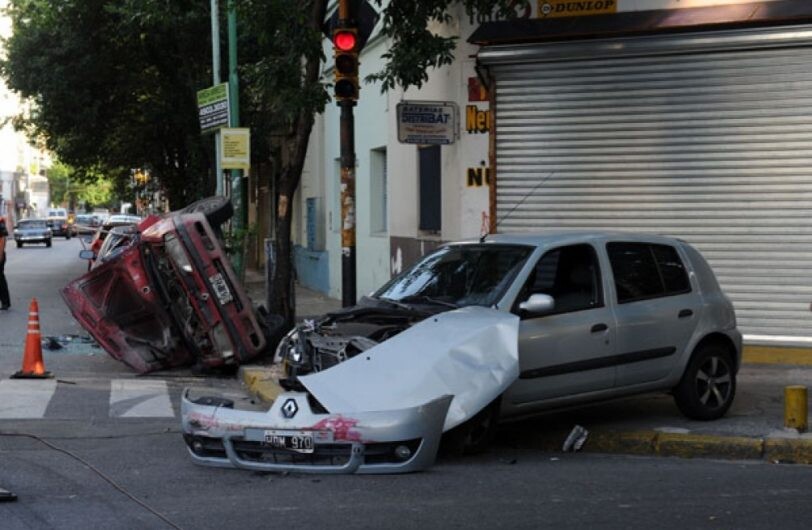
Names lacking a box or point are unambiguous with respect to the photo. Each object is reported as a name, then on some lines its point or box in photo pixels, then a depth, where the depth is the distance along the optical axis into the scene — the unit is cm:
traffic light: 1162
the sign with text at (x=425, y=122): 1364
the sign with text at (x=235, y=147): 1784
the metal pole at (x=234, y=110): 1909
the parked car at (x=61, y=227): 7794
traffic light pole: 1205
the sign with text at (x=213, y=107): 1833
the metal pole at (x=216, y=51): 1989
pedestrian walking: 2045
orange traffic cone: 1224
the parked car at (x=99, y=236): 2459
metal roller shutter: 1337
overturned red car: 1222
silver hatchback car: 741
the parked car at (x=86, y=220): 7180
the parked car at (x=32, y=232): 5969
